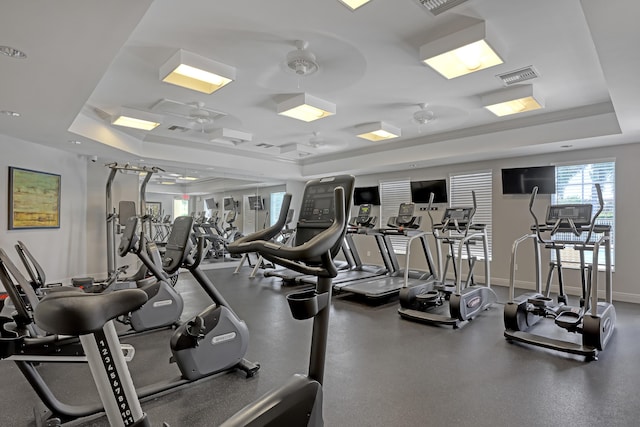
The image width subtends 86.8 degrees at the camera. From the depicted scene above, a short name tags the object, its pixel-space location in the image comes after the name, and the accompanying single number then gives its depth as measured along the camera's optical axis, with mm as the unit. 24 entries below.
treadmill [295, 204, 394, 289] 6354
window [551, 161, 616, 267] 5555
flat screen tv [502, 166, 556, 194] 6070
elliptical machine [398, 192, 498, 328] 4168
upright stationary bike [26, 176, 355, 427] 1075
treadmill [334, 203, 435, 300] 5367
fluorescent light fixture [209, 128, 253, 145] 6082
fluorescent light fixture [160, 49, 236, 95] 3285
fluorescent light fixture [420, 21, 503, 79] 2861
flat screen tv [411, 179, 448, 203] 7582
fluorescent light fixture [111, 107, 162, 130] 4781
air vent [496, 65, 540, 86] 3717
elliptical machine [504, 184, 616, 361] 3215
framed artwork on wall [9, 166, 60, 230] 5113
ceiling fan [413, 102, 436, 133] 4984
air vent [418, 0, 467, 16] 2430
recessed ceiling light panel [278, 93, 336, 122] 4391
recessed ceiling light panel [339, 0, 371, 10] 2379
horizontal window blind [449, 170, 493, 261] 6949
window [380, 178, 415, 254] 8531
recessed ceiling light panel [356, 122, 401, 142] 5840
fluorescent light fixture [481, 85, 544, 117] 4199
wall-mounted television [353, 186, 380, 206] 8983
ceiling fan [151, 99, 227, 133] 4732
